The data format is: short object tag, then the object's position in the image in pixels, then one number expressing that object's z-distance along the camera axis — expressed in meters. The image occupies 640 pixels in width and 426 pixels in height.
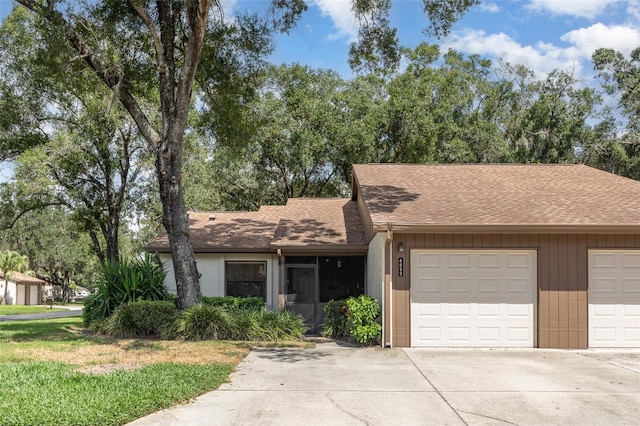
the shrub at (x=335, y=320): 12.68
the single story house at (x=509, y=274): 11.35
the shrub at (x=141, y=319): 12.63
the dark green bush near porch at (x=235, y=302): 14.66
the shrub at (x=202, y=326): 12.09
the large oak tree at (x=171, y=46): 13.59
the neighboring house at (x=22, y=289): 47.41
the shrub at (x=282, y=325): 12.43
